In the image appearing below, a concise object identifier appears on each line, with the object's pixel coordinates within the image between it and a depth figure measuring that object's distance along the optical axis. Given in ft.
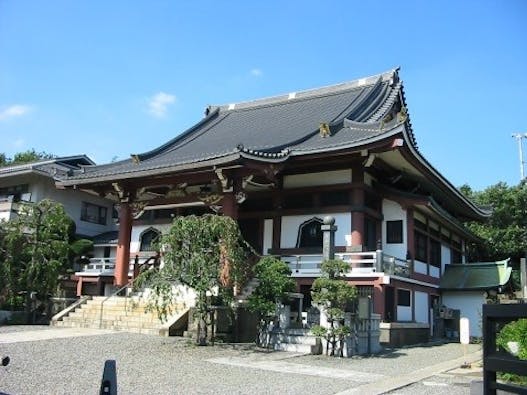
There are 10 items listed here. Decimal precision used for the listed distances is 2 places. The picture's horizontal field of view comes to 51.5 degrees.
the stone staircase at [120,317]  55.93
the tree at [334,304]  49.26
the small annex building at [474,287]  82.79
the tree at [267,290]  51.65
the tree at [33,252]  66.85
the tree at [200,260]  48.14
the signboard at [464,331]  61.41
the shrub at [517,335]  29.12
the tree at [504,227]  127.65
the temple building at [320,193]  63.00
